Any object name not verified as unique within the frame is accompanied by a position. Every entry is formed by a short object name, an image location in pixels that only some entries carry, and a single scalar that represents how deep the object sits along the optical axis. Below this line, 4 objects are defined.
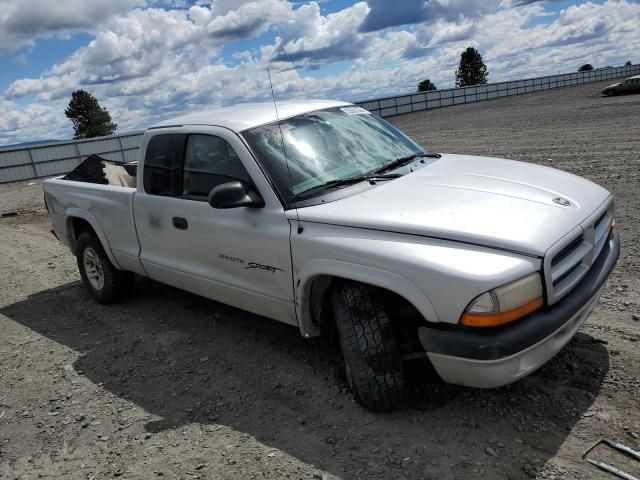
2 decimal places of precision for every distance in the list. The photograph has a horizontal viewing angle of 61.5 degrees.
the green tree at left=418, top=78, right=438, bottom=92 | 68.19
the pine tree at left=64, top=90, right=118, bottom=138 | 65.94
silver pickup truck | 2.64
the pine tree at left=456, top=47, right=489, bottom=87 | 73.12
